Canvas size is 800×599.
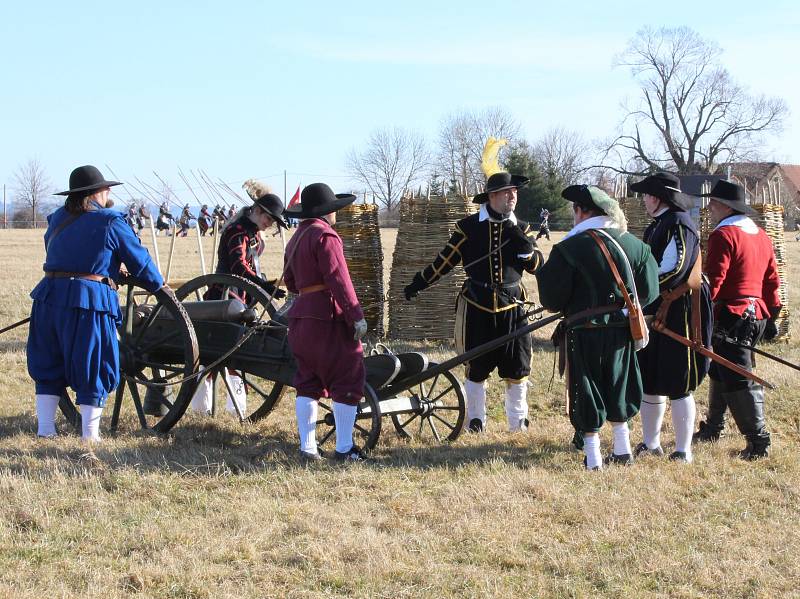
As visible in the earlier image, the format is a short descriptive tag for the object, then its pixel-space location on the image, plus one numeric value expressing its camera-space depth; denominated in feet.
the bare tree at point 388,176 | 226.38
